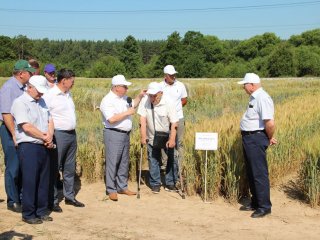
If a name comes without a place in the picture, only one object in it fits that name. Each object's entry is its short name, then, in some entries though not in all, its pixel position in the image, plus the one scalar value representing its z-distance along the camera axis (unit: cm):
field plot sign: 675
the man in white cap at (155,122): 704
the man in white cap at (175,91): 769
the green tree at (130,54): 6988
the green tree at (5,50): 6650
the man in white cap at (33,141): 545
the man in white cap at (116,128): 675
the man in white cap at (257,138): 588
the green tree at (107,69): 6047
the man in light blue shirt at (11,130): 609
